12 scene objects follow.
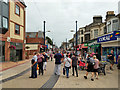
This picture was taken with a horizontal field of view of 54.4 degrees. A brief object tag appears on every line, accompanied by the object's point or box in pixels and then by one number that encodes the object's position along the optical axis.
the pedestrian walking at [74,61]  7.77
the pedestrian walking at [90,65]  7.04
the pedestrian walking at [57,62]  8.15
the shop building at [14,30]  14.90
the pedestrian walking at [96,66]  7.01
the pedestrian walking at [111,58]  10.14
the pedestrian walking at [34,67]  7.45
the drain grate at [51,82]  5.84
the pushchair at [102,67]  8.38
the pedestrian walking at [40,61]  8.17
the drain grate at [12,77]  7.13
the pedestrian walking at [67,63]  7.61
